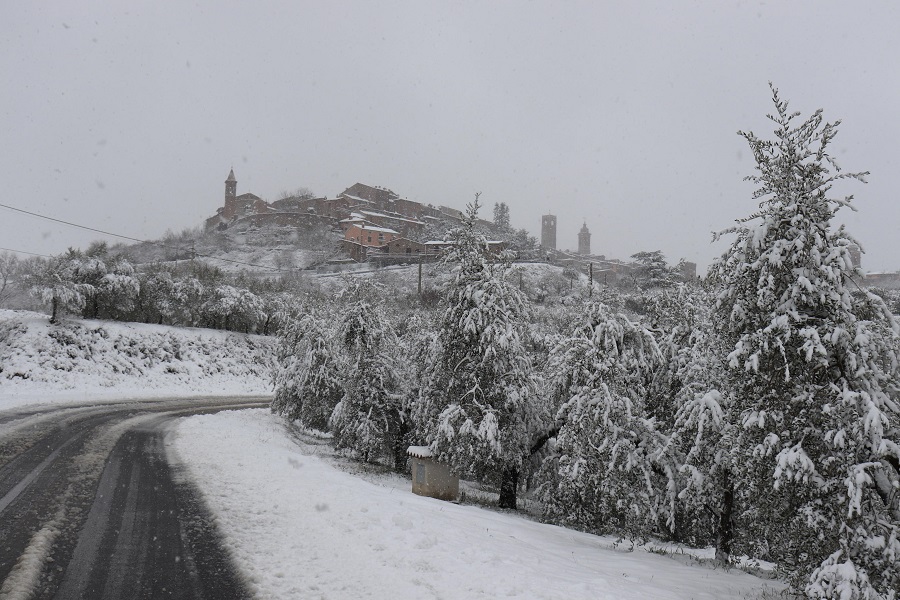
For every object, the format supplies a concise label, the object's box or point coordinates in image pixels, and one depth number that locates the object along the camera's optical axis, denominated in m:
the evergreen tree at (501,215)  107.62
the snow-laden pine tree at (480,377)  13.56
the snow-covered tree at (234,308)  38.65
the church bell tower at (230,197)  113.93
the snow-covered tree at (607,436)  12.33
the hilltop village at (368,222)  80.81
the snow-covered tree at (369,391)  17.94
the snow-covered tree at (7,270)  51.94
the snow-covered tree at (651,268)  50.70
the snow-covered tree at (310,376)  20.58
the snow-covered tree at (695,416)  9.99
